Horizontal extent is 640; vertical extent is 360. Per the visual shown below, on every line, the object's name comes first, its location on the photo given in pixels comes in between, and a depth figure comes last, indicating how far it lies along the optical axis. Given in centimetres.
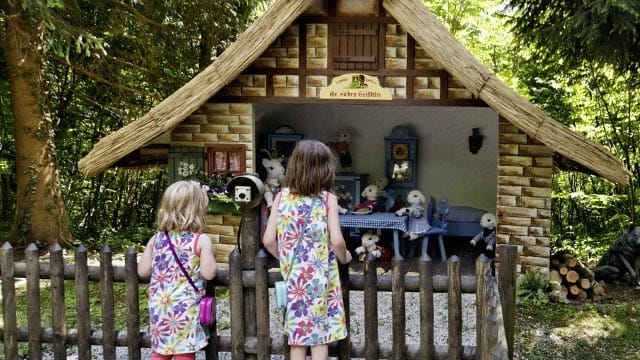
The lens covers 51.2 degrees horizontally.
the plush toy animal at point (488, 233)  876
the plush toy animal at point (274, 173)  918
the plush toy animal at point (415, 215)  882
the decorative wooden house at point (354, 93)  677
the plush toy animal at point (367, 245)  883
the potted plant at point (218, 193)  766
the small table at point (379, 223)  866
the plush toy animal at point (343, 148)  1054
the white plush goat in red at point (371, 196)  940
